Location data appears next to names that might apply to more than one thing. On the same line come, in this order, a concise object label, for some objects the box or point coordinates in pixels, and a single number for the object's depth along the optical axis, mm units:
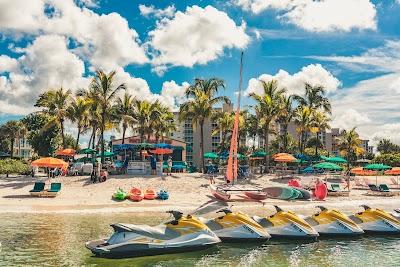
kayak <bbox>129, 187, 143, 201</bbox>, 36719
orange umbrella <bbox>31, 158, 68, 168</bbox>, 40812
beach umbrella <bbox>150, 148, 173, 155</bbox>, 54906
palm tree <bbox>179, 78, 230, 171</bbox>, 57656
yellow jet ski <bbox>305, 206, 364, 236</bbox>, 24438
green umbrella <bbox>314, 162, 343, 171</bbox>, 50188
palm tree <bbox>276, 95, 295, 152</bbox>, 64838
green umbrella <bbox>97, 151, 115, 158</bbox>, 58912
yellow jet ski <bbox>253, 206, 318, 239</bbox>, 23219
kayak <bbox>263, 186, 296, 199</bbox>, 40312
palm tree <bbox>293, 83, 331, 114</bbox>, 68375
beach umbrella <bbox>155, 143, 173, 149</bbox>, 53906
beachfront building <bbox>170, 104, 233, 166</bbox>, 120188
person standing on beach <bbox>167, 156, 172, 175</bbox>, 53322
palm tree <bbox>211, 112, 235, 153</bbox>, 73125
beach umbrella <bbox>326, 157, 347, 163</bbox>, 57556
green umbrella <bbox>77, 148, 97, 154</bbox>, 57931
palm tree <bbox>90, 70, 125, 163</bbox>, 52750
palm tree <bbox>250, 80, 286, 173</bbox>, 57562
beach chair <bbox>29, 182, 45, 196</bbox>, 37375
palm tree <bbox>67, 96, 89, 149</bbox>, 57375
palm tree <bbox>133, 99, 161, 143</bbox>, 63594
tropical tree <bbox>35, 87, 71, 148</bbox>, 57406
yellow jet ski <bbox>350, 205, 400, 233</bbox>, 25328
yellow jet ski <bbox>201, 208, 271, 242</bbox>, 22172
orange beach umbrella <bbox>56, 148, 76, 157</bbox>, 54509
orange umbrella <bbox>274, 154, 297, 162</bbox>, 53781
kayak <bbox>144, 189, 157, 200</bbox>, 37625
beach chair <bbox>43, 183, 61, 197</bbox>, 37406
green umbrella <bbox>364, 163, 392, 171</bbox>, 54531
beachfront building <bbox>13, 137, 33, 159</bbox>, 154888
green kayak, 36956
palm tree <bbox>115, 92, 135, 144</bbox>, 62094
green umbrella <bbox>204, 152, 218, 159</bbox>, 63303
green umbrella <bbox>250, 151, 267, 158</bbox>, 62275
